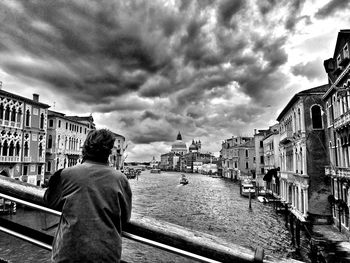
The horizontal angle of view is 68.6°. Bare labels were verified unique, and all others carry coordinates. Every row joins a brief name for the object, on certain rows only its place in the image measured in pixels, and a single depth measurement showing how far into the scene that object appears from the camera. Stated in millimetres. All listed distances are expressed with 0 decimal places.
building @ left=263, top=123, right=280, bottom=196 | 35431
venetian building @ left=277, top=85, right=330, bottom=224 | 19844
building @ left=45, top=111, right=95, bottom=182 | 33438
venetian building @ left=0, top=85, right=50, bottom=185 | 24812
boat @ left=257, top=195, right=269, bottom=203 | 33312
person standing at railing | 1435
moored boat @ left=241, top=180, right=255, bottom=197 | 40844
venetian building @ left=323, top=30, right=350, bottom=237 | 15359
